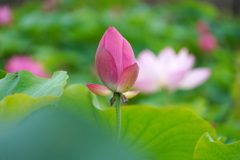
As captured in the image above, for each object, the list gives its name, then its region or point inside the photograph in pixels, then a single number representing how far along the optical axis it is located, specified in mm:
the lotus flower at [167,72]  2689
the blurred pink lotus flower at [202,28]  6154
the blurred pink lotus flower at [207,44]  5278
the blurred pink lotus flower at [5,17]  5729
